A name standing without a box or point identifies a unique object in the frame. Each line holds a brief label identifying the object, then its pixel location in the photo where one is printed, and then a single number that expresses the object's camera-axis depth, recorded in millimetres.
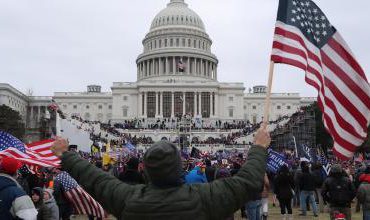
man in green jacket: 3369
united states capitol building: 99438
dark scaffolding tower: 48406
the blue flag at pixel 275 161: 18047
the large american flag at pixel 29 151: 10469
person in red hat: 5664
